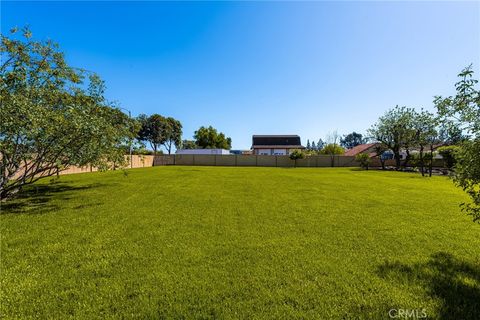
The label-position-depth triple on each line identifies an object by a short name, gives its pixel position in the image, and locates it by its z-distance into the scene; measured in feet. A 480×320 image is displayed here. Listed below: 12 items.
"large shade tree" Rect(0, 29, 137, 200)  18.38
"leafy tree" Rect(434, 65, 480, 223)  9.72
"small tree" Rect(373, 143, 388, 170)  101.11
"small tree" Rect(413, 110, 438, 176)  74.02
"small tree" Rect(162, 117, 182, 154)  165.37
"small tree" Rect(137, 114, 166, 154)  158.92
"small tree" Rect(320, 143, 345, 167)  131.85
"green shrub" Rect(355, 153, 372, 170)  88.51
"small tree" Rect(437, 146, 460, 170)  63.34
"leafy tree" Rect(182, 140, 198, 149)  221.97
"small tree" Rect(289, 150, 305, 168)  109.64
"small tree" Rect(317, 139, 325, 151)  359.25
